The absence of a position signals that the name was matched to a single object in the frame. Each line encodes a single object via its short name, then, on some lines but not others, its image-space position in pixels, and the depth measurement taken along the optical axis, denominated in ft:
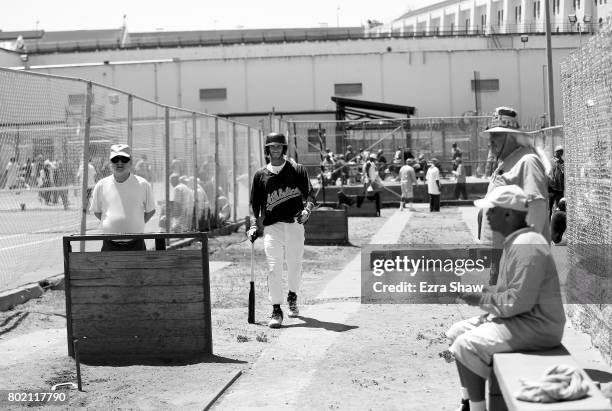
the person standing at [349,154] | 119.75
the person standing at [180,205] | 58.63
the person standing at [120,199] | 31.99
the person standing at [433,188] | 97.45
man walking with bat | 32.14
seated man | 17.39
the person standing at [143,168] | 51.55
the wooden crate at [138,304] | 26.58
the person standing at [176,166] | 58.95
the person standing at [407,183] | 102.63
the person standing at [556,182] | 53.36
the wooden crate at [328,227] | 61.82
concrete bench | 14.11
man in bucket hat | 21.50
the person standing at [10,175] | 35.86
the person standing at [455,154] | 118.38
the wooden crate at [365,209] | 95.81
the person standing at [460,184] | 111.34
